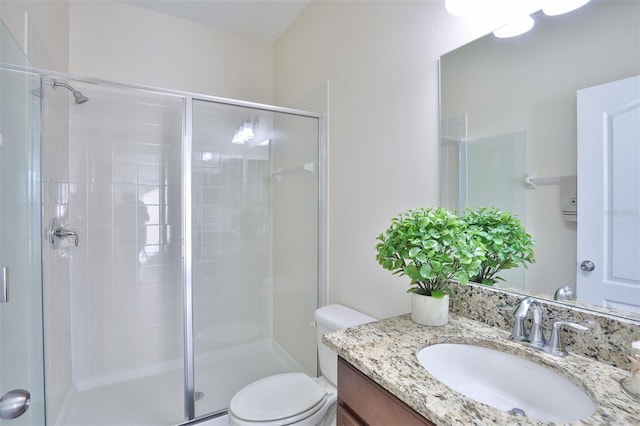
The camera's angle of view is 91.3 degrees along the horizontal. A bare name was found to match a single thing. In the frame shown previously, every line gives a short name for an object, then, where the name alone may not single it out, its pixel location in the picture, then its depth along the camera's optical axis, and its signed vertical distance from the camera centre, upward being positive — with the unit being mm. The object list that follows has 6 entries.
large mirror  839 +322
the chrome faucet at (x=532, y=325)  865 -324
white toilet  1272 -827
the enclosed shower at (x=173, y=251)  1891 -281
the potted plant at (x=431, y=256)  962 -142
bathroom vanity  598 -387
